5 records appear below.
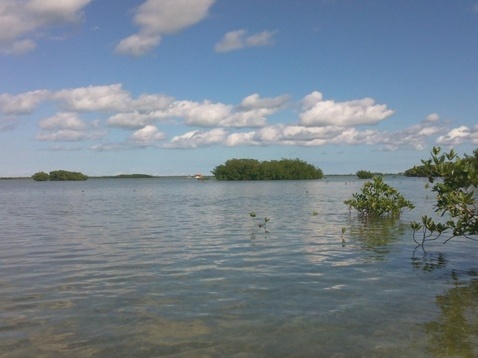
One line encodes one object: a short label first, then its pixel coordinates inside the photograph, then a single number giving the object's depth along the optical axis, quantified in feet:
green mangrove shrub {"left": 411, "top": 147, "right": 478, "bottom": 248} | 40.16
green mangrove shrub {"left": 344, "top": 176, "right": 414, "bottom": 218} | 92.22
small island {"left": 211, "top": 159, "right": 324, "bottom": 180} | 543.39
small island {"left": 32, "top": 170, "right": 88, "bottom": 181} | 646.74
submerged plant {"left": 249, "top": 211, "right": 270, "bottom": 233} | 75.92
